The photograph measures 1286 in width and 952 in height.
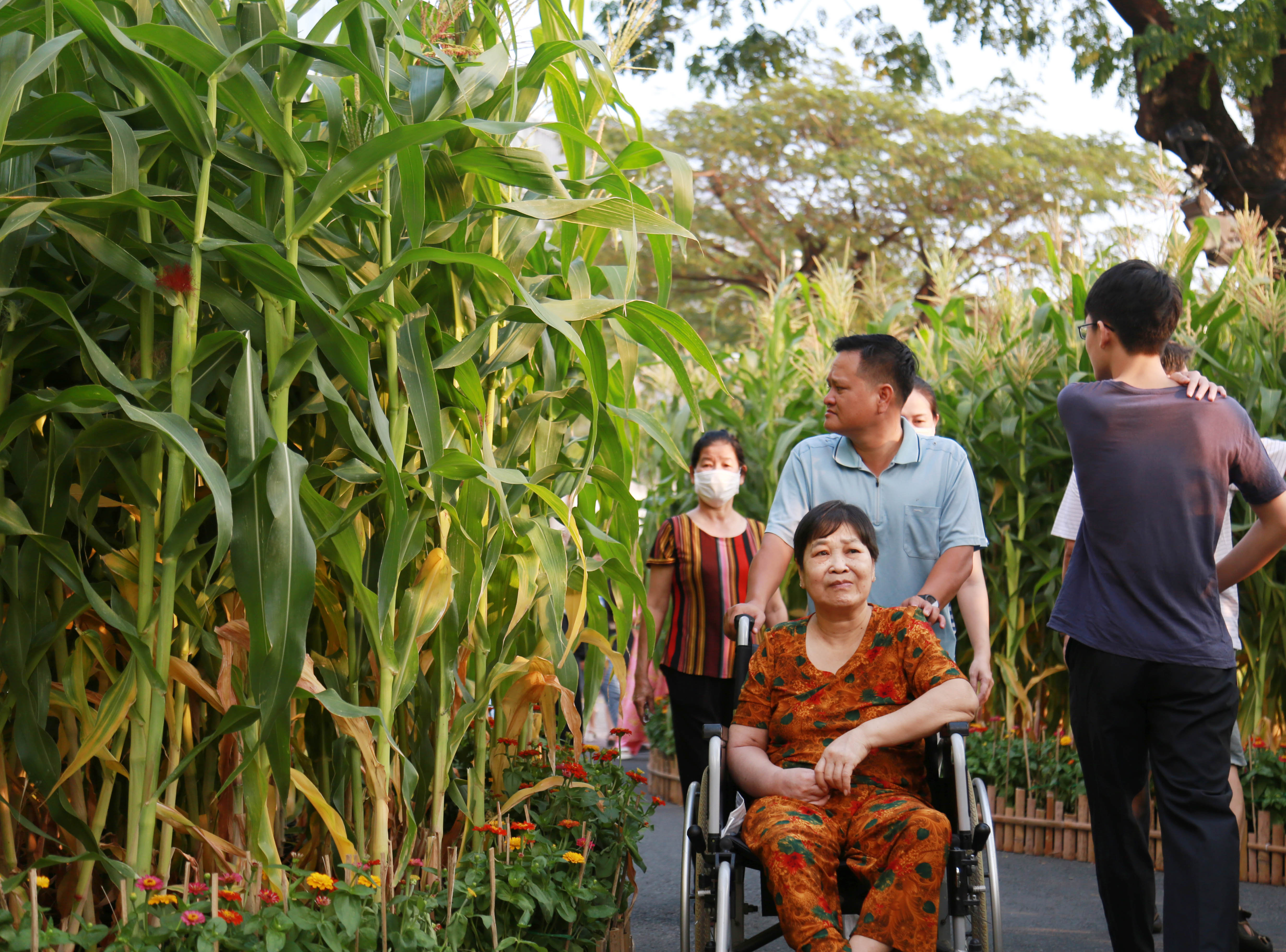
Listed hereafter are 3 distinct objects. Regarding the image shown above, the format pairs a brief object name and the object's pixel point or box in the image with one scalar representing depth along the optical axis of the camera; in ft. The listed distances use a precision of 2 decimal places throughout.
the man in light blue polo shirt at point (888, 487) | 10.63
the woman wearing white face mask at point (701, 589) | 14.83
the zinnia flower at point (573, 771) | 9.95
